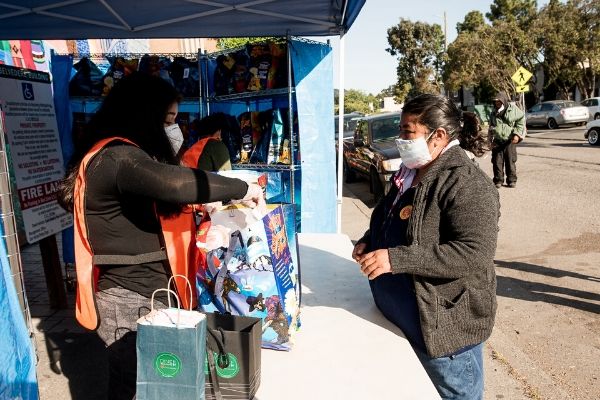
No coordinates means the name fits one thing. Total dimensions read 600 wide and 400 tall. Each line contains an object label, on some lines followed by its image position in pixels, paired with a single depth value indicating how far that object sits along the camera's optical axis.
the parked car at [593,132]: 16.06
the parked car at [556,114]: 24.83
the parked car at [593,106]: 23.47
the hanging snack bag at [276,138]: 5.42
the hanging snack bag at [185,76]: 5.81
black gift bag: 1.49
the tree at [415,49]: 42.16
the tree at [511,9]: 34.91
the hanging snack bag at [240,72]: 5.55
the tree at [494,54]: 28.55
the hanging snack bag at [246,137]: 5.82
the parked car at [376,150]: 9.10
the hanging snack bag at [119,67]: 5.65
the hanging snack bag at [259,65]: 5.32
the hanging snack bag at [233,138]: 5.89
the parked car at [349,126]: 14.81
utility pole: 35.61
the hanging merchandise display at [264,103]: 5.00
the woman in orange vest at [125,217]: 1.68
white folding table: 1.63
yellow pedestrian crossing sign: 16.98
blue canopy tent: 4.14
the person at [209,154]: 4.59
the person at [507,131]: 9.63
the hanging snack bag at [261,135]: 5.58
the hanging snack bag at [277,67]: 5.18
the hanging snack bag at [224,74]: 5.71
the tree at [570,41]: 25.66
